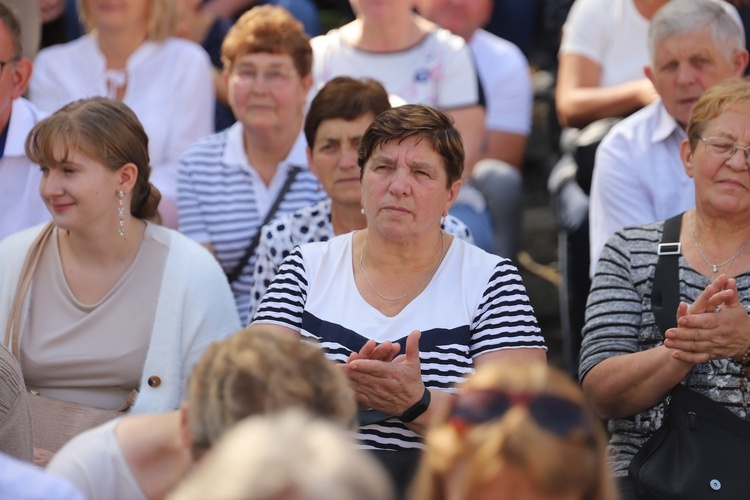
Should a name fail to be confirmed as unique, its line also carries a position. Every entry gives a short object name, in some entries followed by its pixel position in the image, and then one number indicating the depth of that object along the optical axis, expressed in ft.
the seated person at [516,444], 11.94
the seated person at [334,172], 26.32
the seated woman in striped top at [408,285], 21.56
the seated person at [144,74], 33.27
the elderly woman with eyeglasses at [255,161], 29.91
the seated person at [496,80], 36.78
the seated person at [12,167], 28.94
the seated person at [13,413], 19.48
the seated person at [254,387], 13.65
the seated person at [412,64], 33.22
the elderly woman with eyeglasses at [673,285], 21.58
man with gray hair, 27.02
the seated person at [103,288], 24.31
